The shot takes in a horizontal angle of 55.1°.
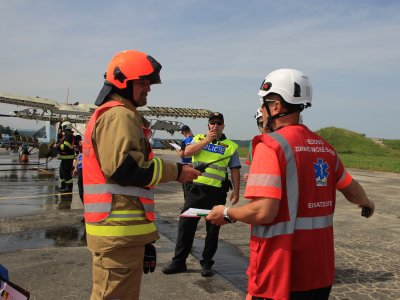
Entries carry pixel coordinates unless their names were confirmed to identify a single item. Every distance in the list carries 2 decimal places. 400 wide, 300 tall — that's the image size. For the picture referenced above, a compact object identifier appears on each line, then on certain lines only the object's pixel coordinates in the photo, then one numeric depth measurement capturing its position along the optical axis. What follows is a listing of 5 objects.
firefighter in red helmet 2.37
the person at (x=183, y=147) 5.13
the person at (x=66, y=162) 11.42
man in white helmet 2.06
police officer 4.77
